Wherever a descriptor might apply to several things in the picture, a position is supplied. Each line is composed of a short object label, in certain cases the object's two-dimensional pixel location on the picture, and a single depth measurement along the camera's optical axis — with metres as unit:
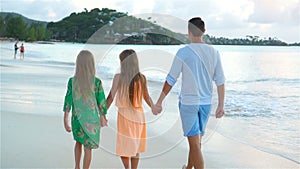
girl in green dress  3.78
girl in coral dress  3.90
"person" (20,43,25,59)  30.00
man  3.94
